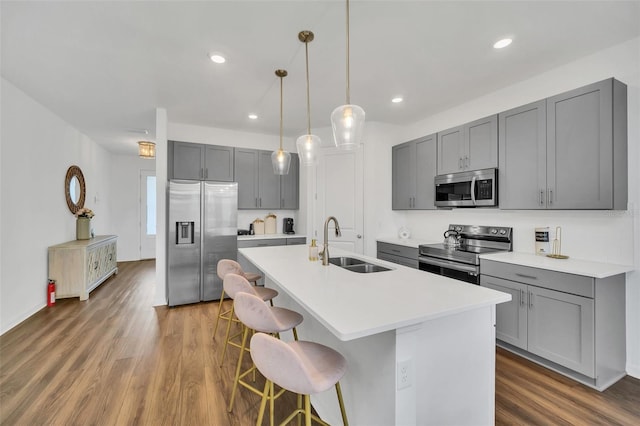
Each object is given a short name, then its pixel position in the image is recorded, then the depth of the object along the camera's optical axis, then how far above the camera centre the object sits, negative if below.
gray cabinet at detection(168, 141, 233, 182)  4.39 +0.81
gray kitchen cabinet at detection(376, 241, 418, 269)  3.73 -0.56
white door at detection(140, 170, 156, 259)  7.32 +0.00
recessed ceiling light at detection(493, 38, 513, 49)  2.32 +1.39
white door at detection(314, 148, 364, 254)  4.50 +0.29
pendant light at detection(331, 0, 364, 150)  1.91 +0.60
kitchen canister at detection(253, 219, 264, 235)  5.13 -0.25
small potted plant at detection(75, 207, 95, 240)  4.96 -0.19
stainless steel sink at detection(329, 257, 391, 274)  2.34 -0.44
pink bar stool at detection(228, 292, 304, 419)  1.64 -0.58
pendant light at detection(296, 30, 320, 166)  2.53 +0.58
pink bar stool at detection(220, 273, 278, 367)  2.07 -0.52
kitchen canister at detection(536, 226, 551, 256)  2.79 -0.26
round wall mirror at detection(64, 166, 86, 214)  4.68 +0.41
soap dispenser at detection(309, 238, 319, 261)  2.48 -0.33
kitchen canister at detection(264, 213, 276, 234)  5.19 -0.20
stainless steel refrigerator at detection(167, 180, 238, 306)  4.04 -0.33
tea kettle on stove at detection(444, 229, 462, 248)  3.59 -0.32
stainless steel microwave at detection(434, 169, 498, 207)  3.09 +0.29
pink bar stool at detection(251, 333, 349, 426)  1.12 -0.65
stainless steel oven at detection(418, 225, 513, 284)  2.96 -0.41
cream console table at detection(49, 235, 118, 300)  4.11 -0.81
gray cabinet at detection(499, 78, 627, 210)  2.25 +0.55
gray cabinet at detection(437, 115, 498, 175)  3.12 +0.78
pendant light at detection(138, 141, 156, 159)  5.12 +1.15
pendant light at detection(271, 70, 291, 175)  2.86 +0.54
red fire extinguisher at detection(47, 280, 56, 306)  3.97 -1.12
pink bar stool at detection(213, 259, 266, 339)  2.57 -0.49
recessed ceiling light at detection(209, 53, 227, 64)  2.55 +1.40
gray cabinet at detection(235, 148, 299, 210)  4.88 +0.54
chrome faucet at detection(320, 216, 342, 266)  2.28 -0.30
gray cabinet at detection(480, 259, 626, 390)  2.13 -0.86
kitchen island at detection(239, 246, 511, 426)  1.21 -0.64
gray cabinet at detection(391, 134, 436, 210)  3.91 +0.57
